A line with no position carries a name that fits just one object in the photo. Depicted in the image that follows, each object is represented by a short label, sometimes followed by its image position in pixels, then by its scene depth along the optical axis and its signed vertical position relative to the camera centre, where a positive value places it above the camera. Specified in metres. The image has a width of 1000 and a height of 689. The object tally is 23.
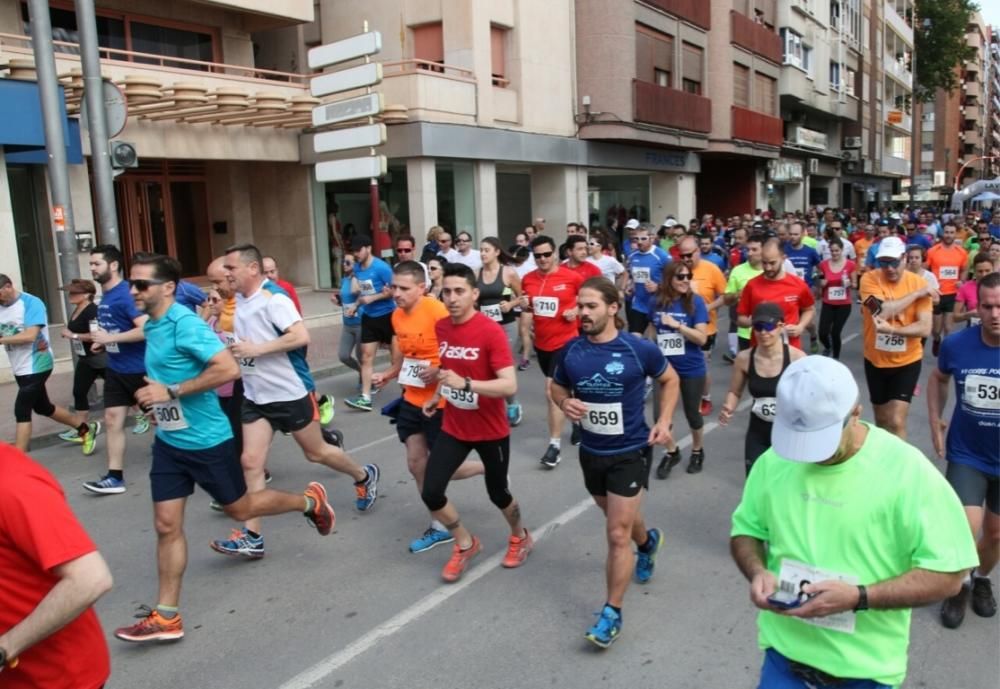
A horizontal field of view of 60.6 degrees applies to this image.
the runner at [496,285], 9.43 -0.79
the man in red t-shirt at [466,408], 4.91 -1.11
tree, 60.62 +11.14
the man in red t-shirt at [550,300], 7.77 -0.80
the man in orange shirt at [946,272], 11.07 -0.98
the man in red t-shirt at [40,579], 2.14 -0.89
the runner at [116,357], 6.92 -1.04
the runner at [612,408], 4.27 -1.00
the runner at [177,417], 4.39 -1.01
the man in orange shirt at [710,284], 8.78 -0.82
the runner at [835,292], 10.76 -1.14
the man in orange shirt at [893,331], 6.37 -0.97
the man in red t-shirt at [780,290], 7.01 -0.72
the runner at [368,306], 9.82 -1.00
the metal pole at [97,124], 10.07 +1.24
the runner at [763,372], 5.33 -1.06
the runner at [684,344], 6.88 -1.11
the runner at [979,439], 4.21 -1.20
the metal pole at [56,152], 9.89 +0.92
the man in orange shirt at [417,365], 5.45 -0.95
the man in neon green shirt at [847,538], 2.21 -0.89
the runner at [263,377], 5.45 -1.01
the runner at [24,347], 7.54 -1.01
